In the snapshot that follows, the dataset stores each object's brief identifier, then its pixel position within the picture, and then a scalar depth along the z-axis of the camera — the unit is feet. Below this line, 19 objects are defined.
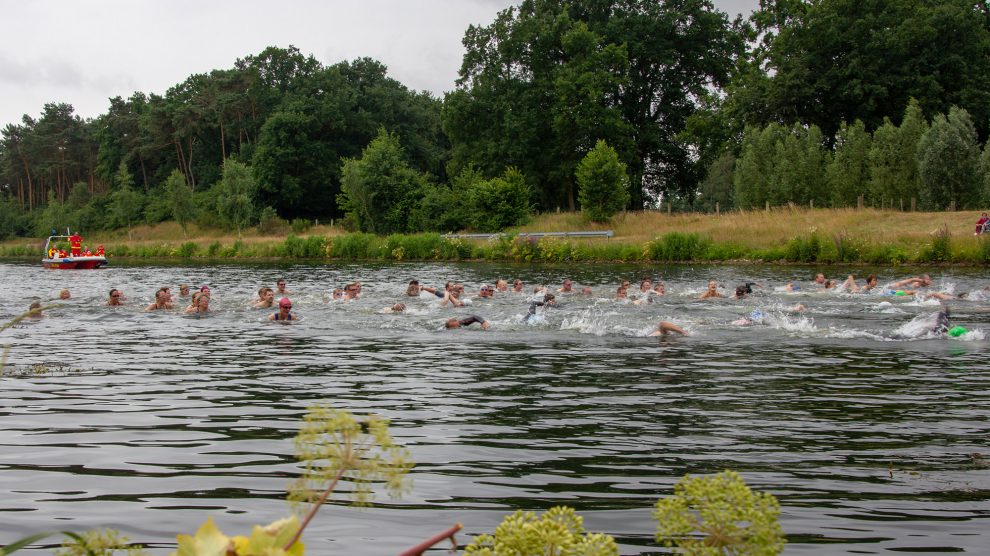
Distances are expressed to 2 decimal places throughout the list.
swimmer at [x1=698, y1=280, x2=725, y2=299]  77.04
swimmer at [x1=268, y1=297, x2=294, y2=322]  67.67
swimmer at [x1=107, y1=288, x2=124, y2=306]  78.84
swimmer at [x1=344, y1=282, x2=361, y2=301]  79.92
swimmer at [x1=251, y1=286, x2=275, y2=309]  76.13
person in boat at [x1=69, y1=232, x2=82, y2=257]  172.45
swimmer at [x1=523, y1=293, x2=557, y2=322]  69.92
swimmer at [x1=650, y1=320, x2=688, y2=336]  58.13
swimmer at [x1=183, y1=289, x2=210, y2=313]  73.15
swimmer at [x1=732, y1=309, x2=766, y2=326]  61.77
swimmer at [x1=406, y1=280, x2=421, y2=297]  83.30
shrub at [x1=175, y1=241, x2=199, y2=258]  200.95
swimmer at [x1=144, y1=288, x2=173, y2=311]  76.64
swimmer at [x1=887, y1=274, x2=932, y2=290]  81.25
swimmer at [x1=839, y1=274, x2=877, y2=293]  80.07
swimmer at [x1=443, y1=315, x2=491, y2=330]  62.54
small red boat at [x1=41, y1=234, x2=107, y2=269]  160.66
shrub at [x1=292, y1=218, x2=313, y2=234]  238.68
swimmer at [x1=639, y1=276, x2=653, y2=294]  80.12
